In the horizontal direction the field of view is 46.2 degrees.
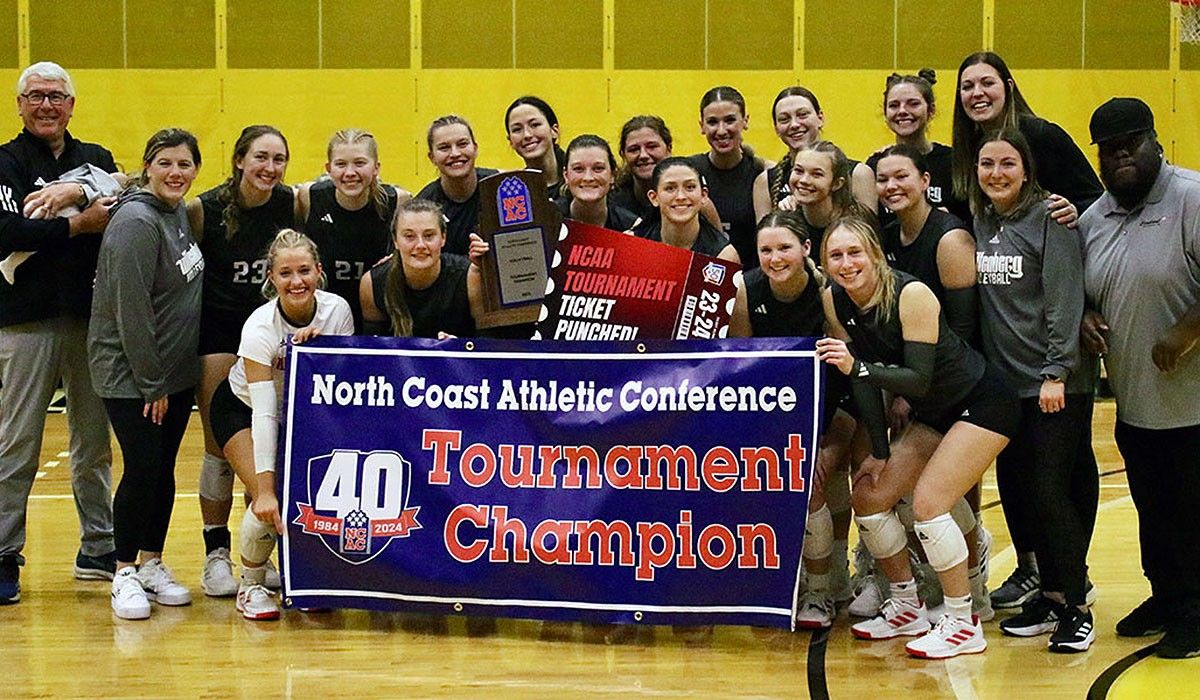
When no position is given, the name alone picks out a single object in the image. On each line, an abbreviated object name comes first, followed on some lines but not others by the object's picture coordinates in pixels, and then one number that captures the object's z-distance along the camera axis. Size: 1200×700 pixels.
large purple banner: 4.85
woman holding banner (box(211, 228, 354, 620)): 5.09
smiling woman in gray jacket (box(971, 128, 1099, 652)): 4.79
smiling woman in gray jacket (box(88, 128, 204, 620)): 5.20
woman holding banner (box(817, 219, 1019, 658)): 4.68
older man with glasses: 5.53
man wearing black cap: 4.70
